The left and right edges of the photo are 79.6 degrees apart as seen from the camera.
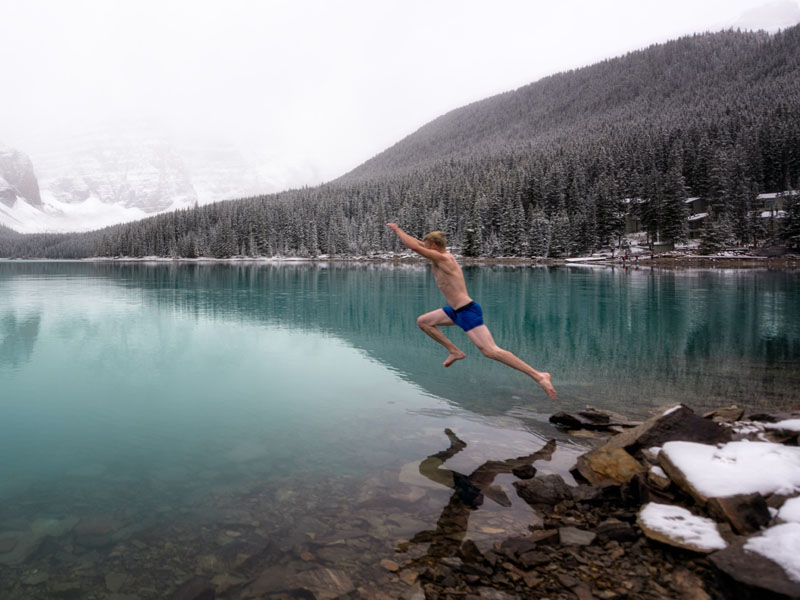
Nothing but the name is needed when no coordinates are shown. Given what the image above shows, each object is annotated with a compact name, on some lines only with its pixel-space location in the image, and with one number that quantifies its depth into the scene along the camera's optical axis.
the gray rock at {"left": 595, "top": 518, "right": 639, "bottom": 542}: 5.33
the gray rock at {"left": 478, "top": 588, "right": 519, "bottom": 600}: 4.44
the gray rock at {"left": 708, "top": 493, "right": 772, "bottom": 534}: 4.79
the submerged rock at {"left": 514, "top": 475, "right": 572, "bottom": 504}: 6.41
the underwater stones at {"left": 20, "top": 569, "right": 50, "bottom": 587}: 4.78
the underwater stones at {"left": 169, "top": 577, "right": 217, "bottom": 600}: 4.59
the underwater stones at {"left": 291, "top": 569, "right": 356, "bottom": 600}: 4.63
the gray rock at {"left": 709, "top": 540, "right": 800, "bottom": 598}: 3.67
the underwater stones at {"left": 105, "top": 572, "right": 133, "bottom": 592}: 4.72
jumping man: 8.06
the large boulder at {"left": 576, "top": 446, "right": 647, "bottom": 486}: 6.72
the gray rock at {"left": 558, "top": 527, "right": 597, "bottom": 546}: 5.34
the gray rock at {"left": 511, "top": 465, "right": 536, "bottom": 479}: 7.16
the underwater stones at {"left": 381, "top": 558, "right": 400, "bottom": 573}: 5.00
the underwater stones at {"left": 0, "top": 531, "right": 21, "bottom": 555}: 5.30
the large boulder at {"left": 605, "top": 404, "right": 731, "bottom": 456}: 6.78
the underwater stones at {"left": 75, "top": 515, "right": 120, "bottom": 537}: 5.71
